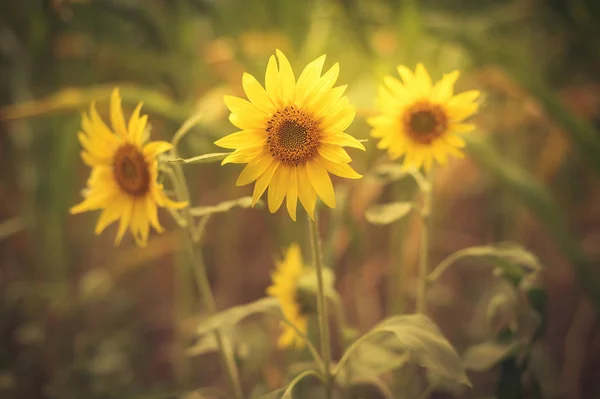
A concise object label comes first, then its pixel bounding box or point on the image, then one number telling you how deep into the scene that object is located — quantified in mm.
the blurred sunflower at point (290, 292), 627
